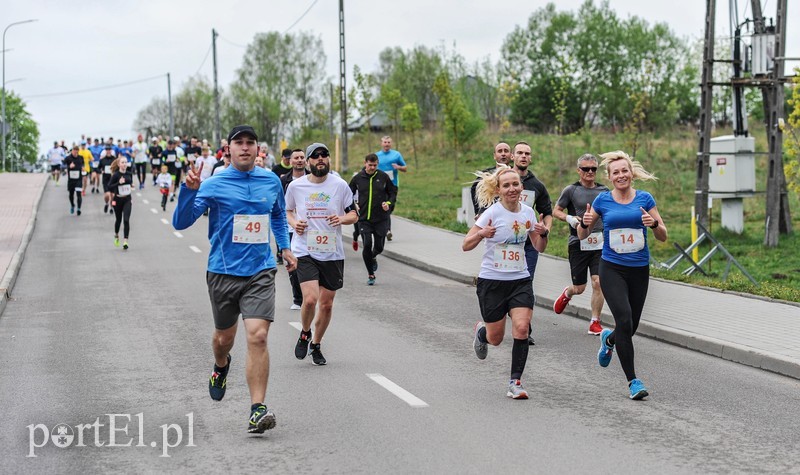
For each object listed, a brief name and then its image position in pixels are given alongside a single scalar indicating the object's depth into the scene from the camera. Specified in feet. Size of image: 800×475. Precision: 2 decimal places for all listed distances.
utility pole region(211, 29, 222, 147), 180.96
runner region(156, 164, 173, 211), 109.68
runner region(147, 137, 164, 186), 137.90
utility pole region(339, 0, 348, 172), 131.85
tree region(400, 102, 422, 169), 147.64
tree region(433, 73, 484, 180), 128.67
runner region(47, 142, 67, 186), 152.56
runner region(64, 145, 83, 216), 105.09
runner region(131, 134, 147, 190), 136.77
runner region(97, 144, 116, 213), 99.76
